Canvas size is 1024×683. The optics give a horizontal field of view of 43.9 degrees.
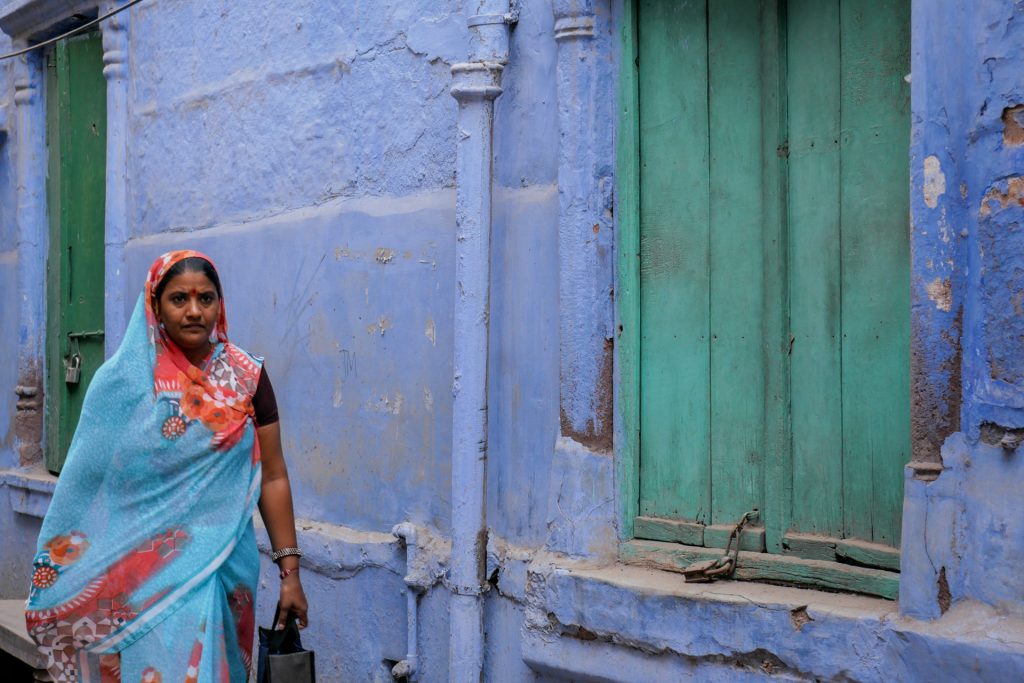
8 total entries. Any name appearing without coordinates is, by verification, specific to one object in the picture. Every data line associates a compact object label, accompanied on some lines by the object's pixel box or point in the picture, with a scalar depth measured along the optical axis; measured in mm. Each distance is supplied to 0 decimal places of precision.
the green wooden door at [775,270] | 3350
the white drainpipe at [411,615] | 4523
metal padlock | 7211
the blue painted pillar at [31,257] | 7445
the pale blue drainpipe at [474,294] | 4223
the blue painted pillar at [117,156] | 6578
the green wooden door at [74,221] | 7086
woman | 3668
